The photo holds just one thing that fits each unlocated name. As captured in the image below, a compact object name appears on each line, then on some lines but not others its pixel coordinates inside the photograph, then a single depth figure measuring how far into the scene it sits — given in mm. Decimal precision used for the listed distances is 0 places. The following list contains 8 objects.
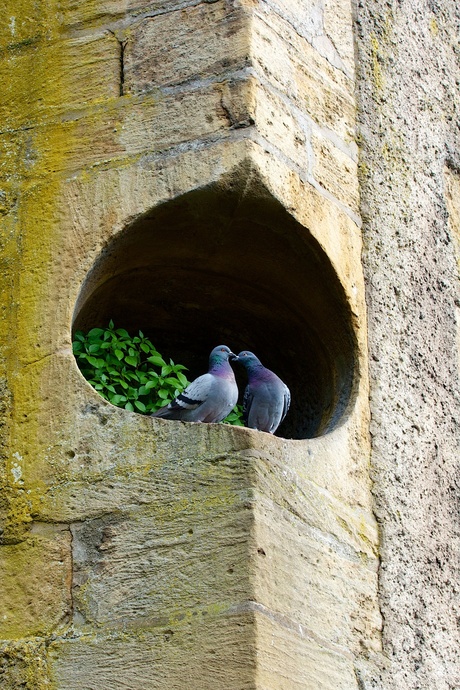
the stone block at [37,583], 6677
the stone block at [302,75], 8026
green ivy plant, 7928
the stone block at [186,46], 7942
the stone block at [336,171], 8146
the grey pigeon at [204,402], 7571
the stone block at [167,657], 6232
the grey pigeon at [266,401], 7858
